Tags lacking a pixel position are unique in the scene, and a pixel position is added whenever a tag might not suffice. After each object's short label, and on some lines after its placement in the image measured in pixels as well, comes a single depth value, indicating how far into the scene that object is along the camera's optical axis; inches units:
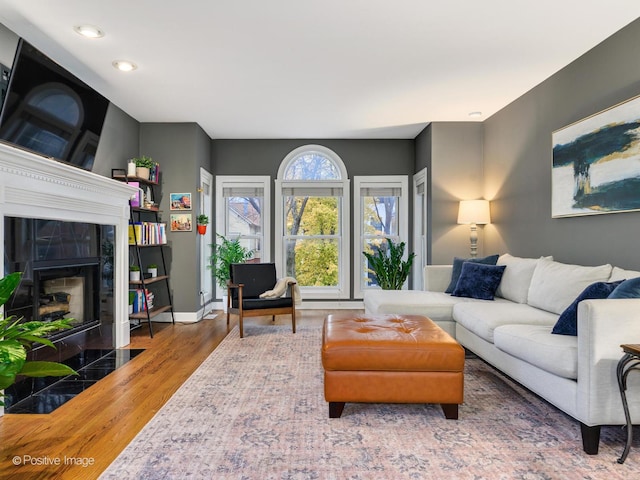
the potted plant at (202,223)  205.9
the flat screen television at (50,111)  106.7
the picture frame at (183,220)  204.1
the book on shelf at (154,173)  189.5
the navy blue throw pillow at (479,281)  148.0
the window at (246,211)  237.8
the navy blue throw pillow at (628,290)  83.0
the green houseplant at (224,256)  219.5
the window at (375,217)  238.7
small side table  71.1
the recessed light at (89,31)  110.3
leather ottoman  89.2
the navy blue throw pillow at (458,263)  161.9
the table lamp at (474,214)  185.8
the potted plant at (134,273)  177.0
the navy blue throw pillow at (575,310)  89.0
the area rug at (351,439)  70.7
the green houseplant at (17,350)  59.6
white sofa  75.2
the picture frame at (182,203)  203.9
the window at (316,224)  238.7
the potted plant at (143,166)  182.9
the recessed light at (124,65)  132.6
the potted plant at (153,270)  188.2
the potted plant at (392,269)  211.9
